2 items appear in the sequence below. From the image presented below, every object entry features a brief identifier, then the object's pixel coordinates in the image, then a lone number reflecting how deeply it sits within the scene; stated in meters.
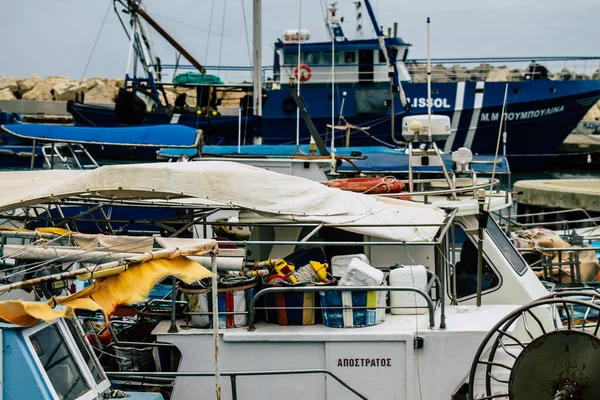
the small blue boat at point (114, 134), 16.36
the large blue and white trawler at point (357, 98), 37.69
